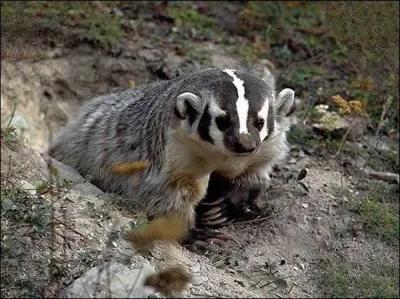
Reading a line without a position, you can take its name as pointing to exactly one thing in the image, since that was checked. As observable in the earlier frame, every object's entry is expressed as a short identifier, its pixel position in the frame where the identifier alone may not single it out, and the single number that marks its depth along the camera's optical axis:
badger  6.48
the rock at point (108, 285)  5.29
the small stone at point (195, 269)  6.30
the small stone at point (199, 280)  5.98
